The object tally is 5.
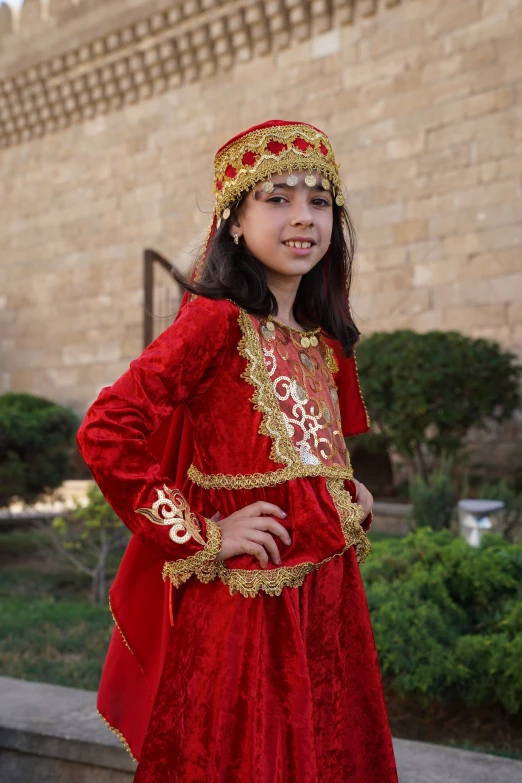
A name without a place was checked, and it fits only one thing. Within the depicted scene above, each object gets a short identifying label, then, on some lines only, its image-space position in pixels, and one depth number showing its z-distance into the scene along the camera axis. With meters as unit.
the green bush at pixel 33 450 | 6.48
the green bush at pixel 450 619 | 2.99
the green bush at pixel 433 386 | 6.80
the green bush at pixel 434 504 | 5.20
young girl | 1.53
